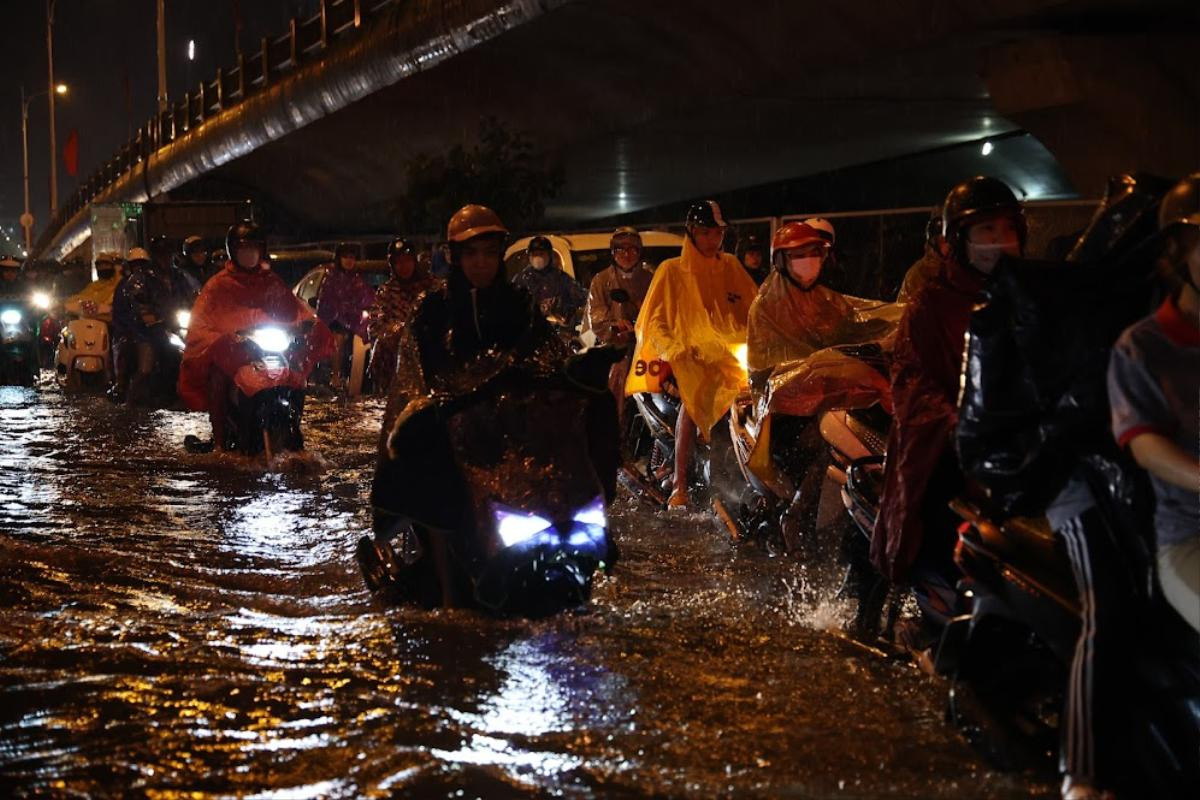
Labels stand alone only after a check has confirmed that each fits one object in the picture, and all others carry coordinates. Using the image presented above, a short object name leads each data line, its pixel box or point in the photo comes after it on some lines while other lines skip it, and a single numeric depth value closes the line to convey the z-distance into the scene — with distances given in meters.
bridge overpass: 15.79
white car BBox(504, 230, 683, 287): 16.36
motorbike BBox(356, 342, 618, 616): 5.95
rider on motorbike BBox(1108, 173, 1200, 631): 3.57
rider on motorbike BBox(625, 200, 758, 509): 9.38
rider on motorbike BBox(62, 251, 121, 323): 20.66
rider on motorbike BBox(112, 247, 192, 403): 16.38
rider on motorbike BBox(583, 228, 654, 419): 11.51
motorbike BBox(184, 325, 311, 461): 11.81
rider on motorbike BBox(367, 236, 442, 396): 13.76
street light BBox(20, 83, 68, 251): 56.90
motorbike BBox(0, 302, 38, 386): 21.92
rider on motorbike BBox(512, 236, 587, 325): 14.52
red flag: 73.31
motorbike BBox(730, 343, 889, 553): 6.70
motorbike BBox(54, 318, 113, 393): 20.39
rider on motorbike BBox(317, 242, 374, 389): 18.81
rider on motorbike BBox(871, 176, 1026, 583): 5.06
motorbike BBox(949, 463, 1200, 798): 3.76
